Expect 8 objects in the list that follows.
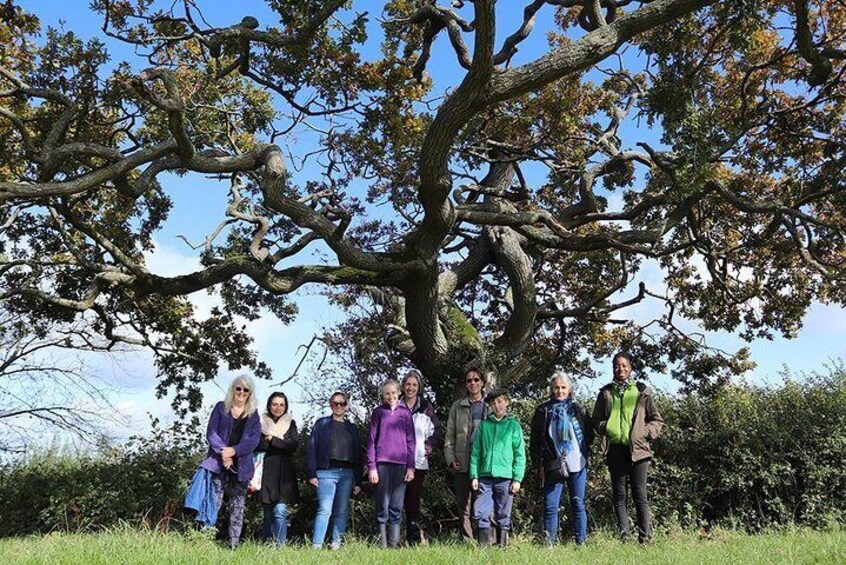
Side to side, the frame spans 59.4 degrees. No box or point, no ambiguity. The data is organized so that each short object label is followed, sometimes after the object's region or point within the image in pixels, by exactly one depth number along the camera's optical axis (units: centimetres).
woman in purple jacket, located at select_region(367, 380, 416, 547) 801
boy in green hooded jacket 769
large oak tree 894
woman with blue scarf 785
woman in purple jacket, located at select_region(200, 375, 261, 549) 752
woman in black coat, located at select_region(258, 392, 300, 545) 810
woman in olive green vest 779
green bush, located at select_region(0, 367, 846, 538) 951
